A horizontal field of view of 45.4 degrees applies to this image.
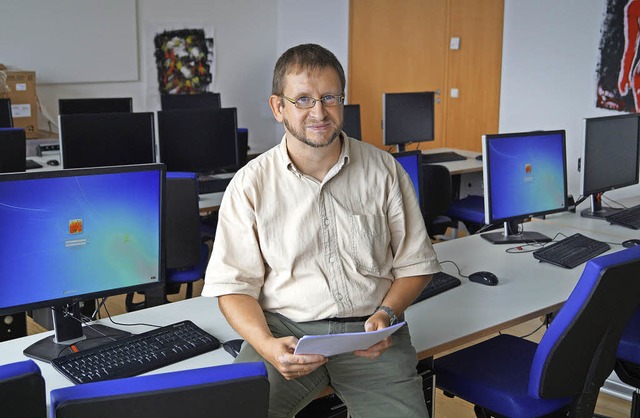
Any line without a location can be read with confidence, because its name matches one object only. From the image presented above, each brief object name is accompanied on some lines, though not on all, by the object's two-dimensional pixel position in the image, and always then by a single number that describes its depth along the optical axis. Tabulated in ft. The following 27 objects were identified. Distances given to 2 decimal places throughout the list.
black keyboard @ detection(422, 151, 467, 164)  19.11
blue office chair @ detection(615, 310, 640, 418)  9.10
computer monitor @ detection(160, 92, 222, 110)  20.63
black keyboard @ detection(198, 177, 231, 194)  15.03
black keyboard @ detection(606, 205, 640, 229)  12.34
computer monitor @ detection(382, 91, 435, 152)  18.80
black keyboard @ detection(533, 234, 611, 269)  10.08
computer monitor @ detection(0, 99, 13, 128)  17.53
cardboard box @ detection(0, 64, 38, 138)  20.34
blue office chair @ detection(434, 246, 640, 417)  6.86
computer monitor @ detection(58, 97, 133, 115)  18.88
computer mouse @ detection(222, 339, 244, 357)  6.92
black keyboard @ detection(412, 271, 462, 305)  8.69
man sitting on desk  6.73
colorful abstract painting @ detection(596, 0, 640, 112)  18.33
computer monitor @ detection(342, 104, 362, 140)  18.26
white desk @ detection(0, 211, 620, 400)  7.13
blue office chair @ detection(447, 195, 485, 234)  17.04
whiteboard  21.44
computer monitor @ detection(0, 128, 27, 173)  13.32
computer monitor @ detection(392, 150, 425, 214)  10.34
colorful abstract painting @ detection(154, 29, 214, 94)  24.98
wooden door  21.59
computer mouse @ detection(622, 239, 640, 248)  11.05
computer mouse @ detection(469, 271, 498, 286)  9.15
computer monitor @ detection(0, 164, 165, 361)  6.58
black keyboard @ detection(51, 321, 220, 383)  6.43
